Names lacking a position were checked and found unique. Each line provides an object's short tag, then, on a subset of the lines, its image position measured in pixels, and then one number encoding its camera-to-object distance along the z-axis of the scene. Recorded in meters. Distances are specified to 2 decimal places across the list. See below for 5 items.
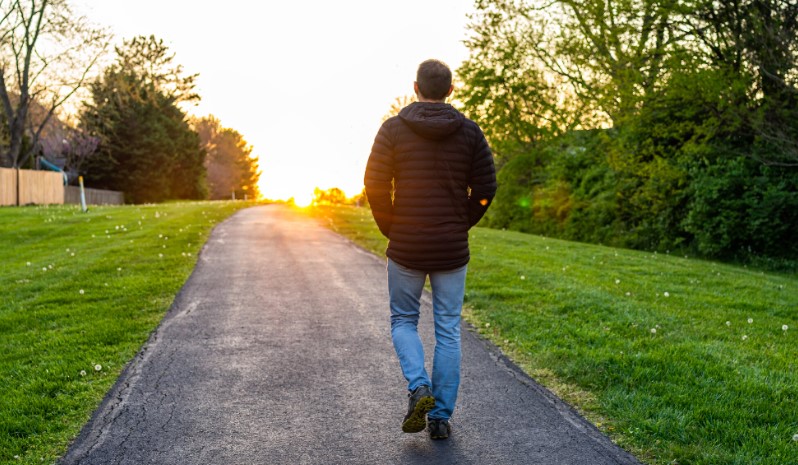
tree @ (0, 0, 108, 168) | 30.77
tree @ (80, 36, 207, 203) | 46.44
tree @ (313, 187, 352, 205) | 57.33
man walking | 3.76
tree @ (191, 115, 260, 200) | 79.62
